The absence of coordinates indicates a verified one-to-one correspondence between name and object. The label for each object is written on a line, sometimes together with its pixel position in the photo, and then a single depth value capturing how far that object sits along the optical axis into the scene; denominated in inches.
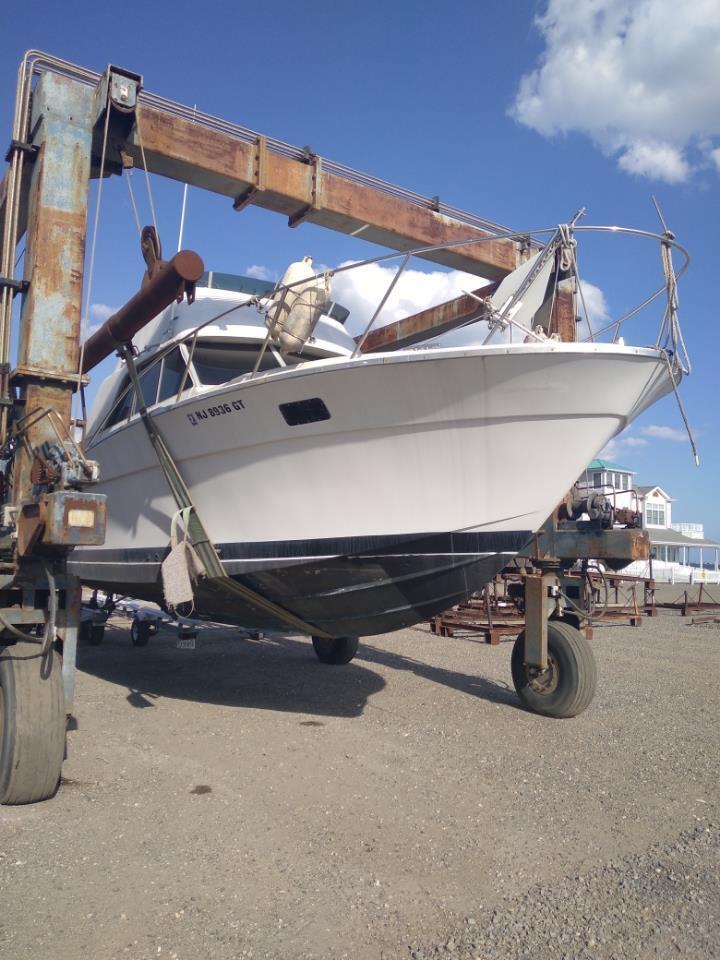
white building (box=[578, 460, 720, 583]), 1423.5
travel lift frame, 152.4
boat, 175.5
